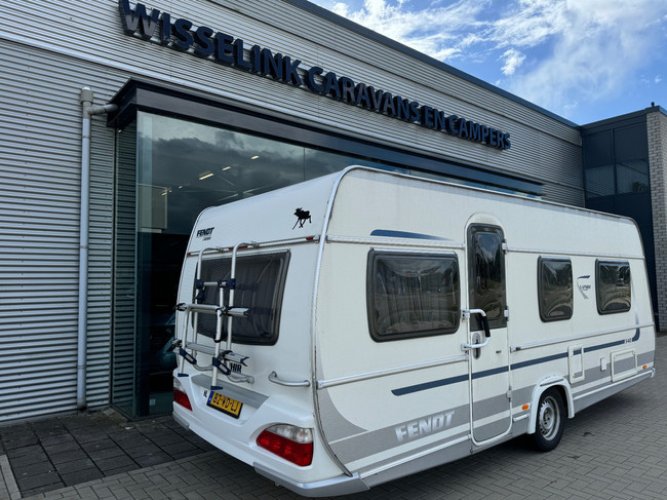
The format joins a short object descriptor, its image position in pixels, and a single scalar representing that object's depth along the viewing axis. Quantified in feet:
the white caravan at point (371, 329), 10.48
